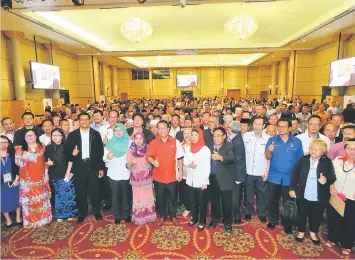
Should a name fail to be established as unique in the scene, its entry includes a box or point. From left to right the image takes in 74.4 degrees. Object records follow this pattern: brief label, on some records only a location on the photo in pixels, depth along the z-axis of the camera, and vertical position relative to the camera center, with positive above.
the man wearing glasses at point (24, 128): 3.86 -0.48
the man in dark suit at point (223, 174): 3.10 -0.98
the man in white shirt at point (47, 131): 4.01 -0.53
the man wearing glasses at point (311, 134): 3.25 -0.48
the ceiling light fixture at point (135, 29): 9.41 +2.89
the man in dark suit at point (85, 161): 3.43 -0.89
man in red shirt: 3.21 -0.81
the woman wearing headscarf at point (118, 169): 3.36 -0.99
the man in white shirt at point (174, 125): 4.47 -0.47
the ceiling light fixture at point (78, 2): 6.12 +2.57
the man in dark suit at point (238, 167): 3.26 -0.93
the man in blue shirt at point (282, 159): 3.10 -0.77
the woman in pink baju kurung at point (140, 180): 3.27 -1.12
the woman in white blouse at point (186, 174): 3.32 -1.14
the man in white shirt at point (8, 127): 4.01 -0.46
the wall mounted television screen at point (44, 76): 10.91 +1.22
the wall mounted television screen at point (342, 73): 10.21 +1.30
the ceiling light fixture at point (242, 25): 9.18 +2.97
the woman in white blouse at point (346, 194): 2.65 -1.07
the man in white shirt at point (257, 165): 3.39 -0.92
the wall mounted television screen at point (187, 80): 25.47 +2.22
